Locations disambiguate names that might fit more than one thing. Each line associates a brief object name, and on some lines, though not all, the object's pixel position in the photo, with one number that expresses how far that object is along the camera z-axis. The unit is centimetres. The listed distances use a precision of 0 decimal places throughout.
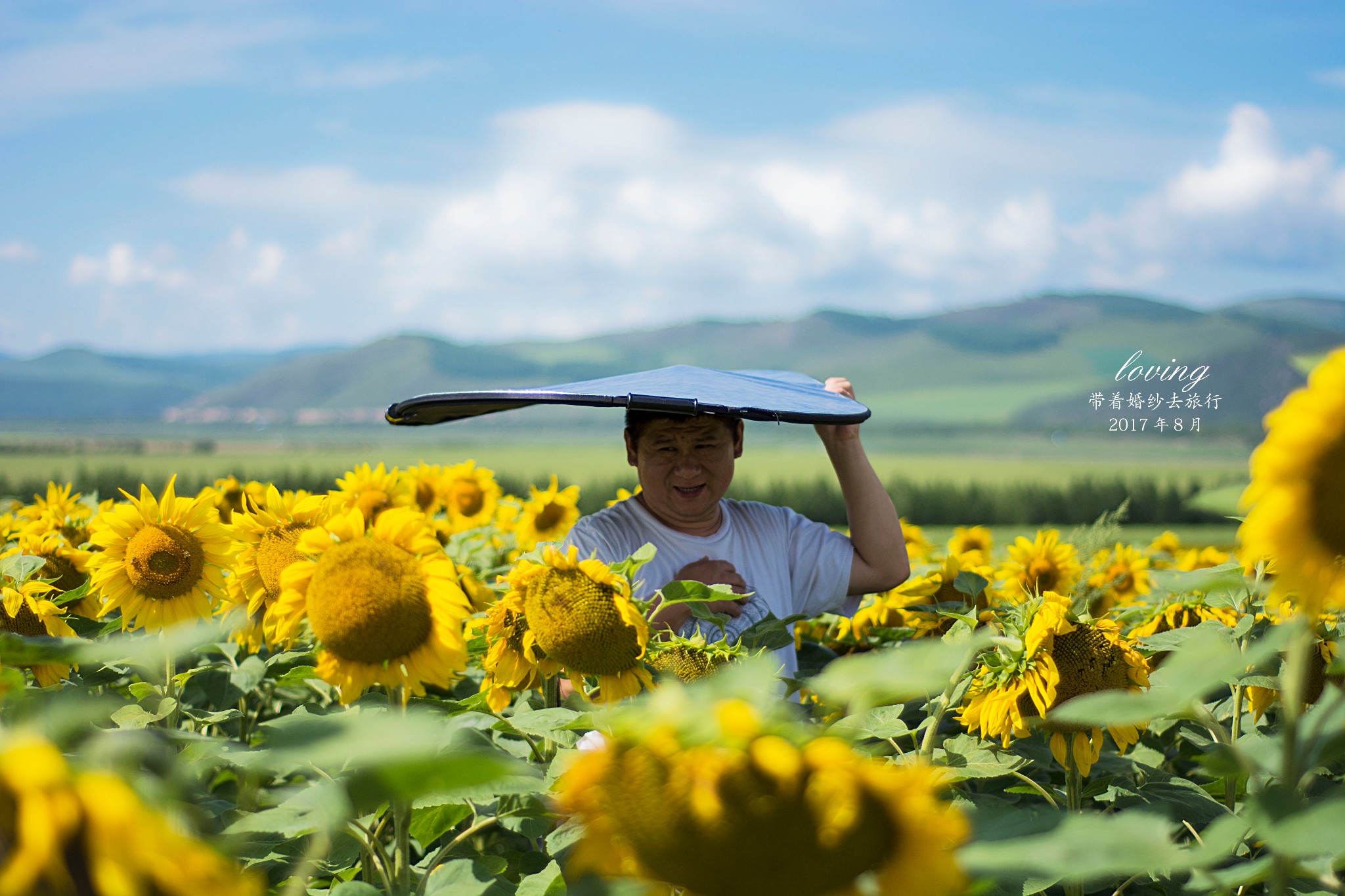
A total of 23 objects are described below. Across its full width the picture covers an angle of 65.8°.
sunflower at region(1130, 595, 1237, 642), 259
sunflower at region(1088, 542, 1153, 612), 436
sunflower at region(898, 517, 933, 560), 471
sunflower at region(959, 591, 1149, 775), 192
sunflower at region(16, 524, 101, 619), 286
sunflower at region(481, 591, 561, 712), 201
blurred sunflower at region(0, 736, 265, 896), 66
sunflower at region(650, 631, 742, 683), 191
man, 336
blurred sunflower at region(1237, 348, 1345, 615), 93
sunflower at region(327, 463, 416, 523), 406
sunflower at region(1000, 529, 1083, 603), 393
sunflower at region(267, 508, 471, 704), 148
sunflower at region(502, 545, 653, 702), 182
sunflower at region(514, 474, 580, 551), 500
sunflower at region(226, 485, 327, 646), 231
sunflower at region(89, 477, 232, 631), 262
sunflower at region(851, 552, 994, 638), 322
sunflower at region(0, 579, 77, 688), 229
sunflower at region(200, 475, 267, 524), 396
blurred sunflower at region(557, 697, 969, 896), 79
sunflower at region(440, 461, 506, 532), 564
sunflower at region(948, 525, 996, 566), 492
